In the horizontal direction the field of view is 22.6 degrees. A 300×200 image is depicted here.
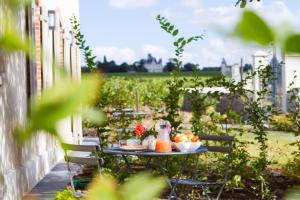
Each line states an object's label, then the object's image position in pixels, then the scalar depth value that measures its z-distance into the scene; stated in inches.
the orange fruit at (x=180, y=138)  287.6
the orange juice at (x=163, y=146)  286.5
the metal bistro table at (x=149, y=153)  280.1
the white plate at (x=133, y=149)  292.5
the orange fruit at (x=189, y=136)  291.3
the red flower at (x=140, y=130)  308.3
